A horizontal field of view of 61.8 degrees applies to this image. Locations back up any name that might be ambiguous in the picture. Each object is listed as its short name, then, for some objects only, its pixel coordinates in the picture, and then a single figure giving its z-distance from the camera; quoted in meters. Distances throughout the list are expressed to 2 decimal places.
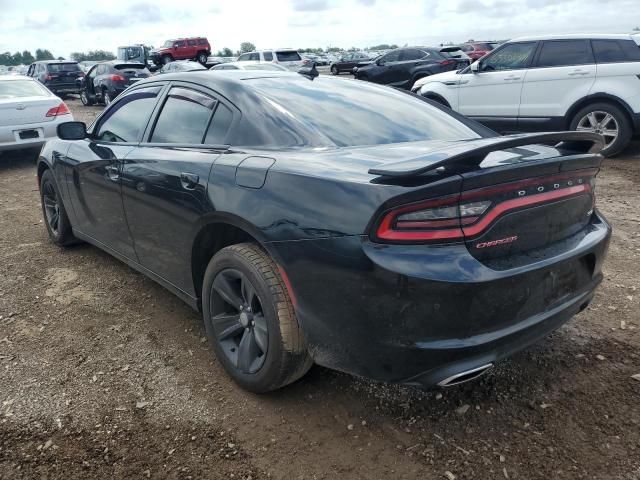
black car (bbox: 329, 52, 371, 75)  32.69
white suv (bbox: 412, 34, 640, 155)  7.40
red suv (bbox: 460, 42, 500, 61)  26.55
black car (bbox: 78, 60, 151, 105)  17.14
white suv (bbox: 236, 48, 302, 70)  21.10
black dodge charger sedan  1.98
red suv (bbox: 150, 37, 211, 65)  32.01
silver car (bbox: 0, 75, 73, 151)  8.56
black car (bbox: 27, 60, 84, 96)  21.38
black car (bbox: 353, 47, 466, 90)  16.80
